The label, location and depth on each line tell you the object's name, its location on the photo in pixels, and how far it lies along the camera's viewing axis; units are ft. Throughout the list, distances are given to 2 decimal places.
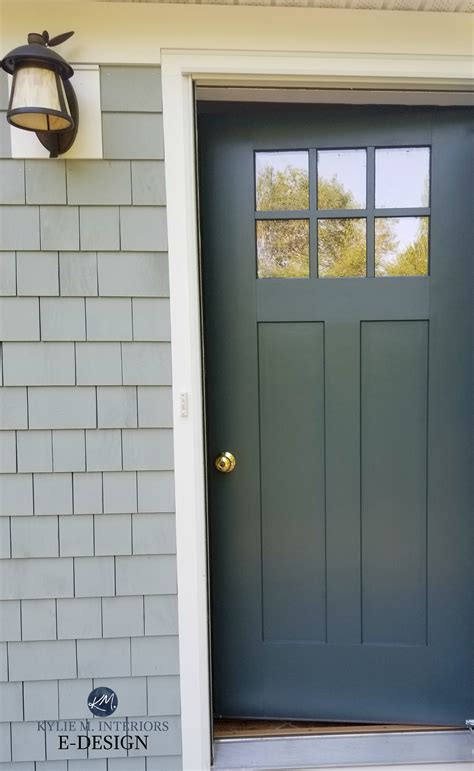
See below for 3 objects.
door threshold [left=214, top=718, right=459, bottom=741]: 5.23
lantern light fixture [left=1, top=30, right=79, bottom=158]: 3.97
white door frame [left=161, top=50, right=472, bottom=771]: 4.52
